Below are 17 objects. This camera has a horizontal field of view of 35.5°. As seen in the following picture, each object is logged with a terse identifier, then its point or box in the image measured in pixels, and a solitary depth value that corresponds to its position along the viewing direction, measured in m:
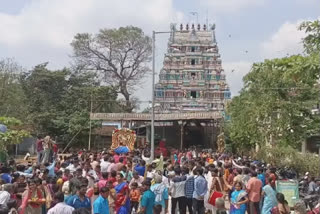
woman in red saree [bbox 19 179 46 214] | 8.95
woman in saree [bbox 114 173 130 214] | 9.55
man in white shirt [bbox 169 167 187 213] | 11.55
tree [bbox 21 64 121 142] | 40.05
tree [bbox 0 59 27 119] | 36.22
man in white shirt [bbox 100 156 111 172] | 13.70
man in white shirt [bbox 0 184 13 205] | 8.13
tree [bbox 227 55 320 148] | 25.23
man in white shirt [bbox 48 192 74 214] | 7.54
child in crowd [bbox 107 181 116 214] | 9.38
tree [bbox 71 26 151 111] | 48.06
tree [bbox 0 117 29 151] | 18.62
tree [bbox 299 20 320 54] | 10.73
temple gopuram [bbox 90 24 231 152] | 44.91
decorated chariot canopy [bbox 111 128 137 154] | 30.67
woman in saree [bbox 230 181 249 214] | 10.07
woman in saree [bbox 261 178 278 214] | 10.11
